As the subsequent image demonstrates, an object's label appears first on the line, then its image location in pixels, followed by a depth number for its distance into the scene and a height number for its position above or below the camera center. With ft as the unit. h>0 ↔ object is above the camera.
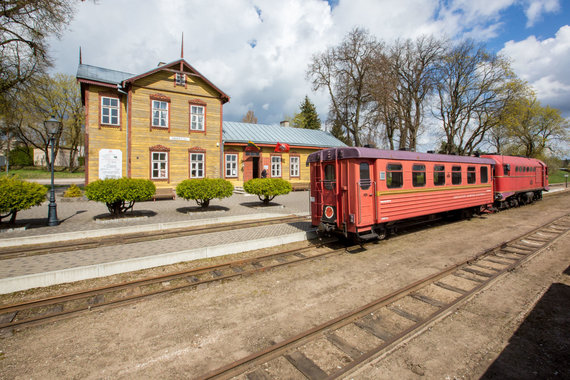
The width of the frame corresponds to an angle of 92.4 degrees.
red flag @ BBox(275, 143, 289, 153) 85.92 +14.75
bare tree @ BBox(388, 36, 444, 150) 100.83 +39.37
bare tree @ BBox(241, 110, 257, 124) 207.41 +58.24
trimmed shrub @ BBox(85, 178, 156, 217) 37.55 +0.63
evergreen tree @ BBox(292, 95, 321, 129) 175.47 +49.99
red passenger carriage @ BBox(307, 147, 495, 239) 27.14 +0.59
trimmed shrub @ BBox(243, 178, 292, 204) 52.80 +1.44
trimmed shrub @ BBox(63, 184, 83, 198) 61.57 +0.67
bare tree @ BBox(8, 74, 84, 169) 125.18 +36.75
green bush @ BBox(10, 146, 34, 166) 146.41 +21.57
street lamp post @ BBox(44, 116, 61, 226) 36.33 +0.02
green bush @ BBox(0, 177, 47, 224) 32.07 +0.19
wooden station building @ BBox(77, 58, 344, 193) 63.62 +16.65
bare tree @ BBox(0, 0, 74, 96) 50.33 +32.67
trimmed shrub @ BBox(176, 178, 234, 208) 45.21 +0.95
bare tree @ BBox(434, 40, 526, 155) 92.84 +34.47
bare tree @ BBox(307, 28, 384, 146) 102.01 +43.62
